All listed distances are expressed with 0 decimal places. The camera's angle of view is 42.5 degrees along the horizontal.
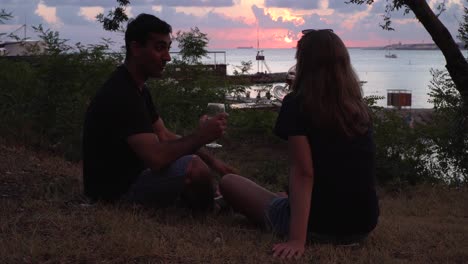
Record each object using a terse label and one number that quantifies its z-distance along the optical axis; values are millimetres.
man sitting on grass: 3945
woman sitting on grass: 3535
